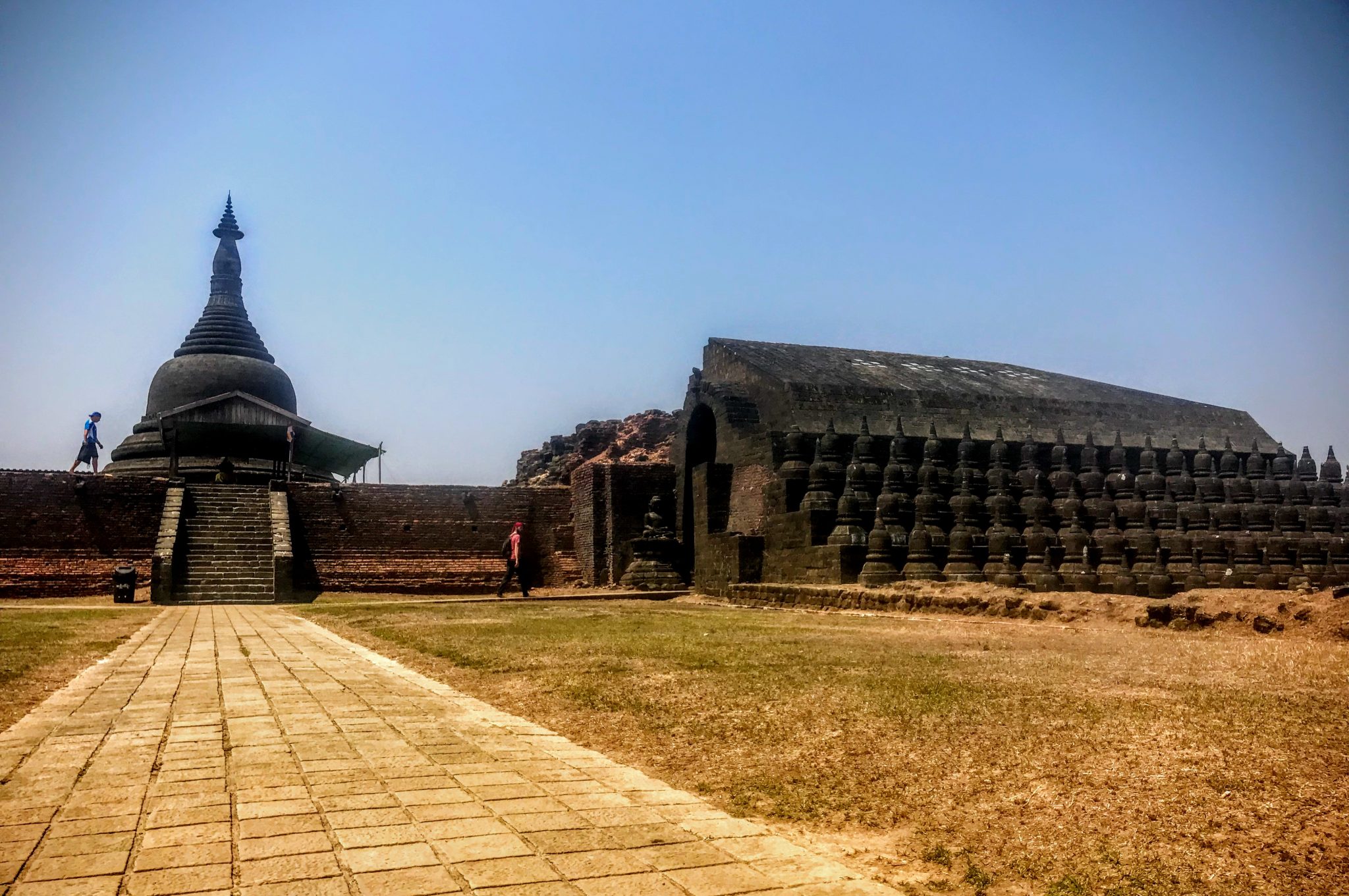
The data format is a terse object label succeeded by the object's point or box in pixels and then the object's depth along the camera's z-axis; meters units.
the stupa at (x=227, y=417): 28.94
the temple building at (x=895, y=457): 19.33
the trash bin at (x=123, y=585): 17.92
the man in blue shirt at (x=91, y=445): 25.66
